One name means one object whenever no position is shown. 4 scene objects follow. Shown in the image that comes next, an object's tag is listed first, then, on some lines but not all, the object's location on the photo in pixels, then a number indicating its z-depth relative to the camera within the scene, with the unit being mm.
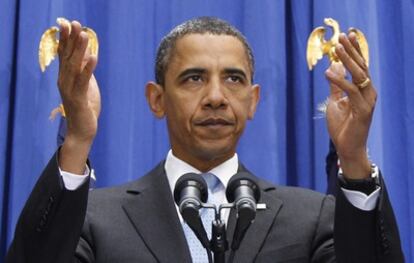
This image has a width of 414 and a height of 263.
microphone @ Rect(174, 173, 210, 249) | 2319
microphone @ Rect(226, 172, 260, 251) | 2325
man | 2453
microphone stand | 2320
